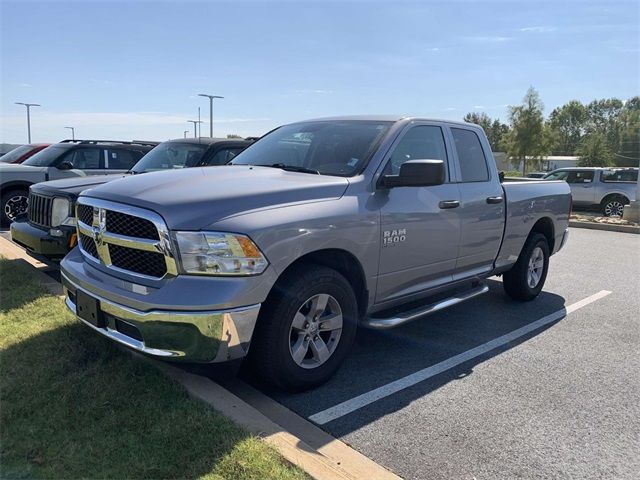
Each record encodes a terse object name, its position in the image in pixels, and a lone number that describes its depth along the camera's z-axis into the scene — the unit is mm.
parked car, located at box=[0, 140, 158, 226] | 9516
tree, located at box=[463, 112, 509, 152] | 92306
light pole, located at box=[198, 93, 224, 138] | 48188
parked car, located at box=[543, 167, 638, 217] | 16766
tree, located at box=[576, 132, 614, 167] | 47469
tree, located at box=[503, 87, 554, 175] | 50125
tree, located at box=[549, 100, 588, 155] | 107000
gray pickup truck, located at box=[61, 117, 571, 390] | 3082
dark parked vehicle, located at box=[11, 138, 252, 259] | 5348
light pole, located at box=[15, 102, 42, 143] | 54759
